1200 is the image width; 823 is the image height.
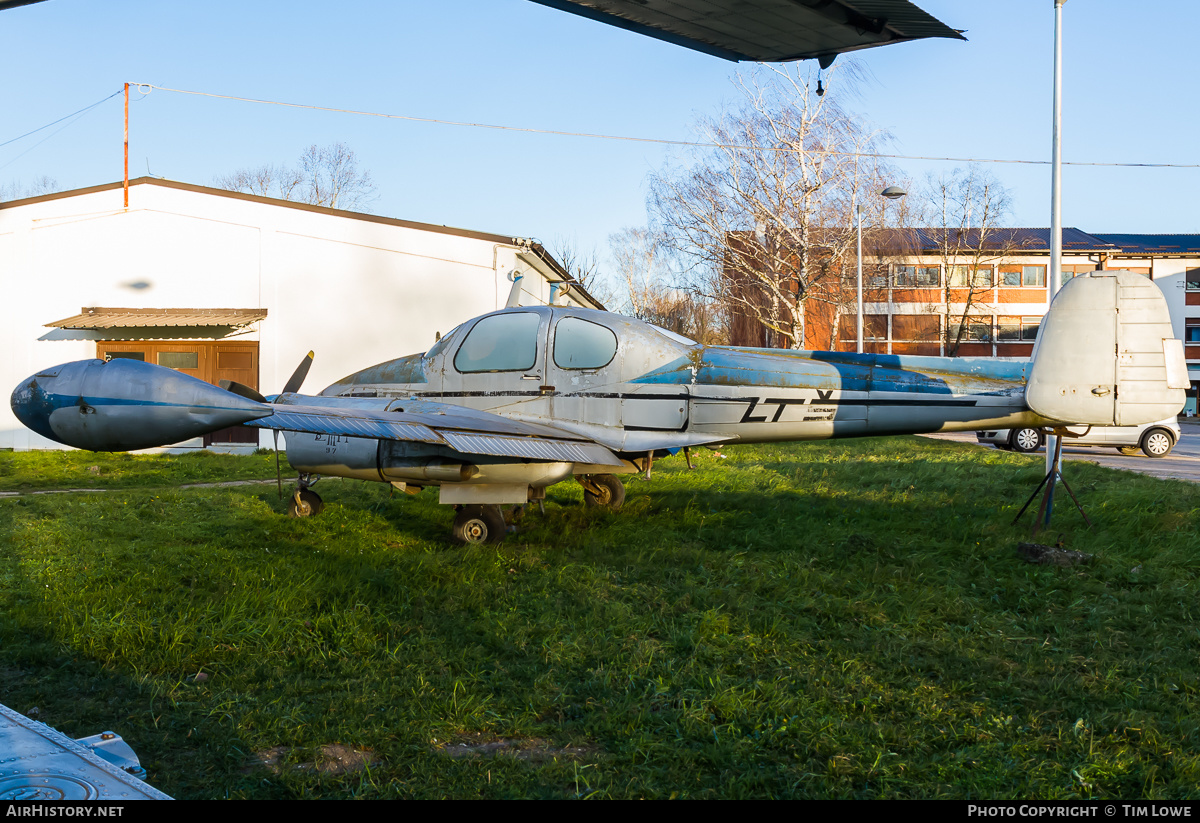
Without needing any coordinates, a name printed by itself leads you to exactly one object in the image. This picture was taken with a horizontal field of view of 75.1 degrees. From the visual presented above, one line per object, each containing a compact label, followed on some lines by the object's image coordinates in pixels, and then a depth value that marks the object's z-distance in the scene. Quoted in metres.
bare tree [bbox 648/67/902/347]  28.28
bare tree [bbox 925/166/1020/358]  46.12
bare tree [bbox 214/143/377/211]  50.47
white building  18.17
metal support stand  7.83
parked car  19.47
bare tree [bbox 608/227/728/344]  58.67
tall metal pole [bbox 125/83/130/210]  18.03
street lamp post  24.33
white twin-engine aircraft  6.62
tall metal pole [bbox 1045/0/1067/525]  11.05
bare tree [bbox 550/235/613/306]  49.34
